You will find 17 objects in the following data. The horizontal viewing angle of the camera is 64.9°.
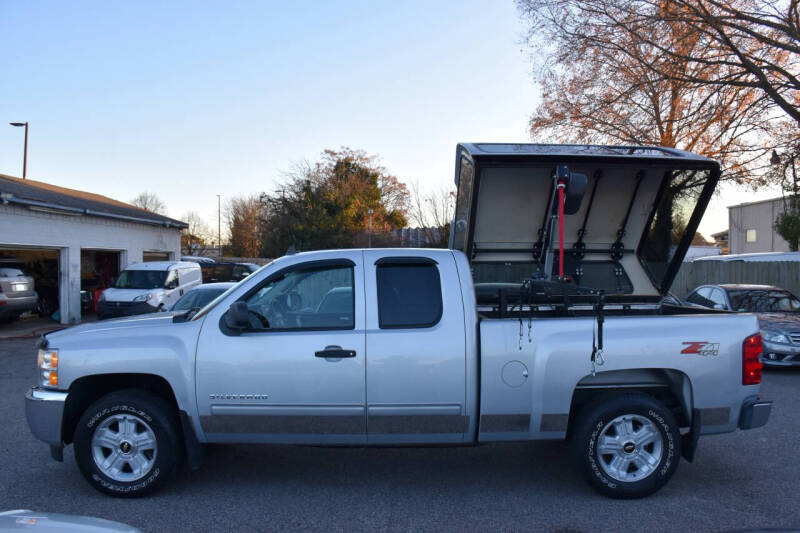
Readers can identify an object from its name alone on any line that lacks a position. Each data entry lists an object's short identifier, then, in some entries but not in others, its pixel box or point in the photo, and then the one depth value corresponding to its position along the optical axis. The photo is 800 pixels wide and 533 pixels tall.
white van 16.70
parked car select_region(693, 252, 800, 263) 17.81
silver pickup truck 4.73
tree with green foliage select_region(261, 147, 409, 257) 47.94
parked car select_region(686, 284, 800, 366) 10.35
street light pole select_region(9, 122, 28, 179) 35.00
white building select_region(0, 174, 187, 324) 17.75
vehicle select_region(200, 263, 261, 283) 27.06
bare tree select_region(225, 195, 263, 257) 58.41
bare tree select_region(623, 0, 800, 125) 14.58
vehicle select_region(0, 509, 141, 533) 2.64
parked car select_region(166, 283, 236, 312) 11.09
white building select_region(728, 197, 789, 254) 38.19
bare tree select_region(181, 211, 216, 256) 59.09
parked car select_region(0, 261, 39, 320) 16.25
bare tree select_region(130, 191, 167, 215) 69.62
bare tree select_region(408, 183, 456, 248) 29.12
